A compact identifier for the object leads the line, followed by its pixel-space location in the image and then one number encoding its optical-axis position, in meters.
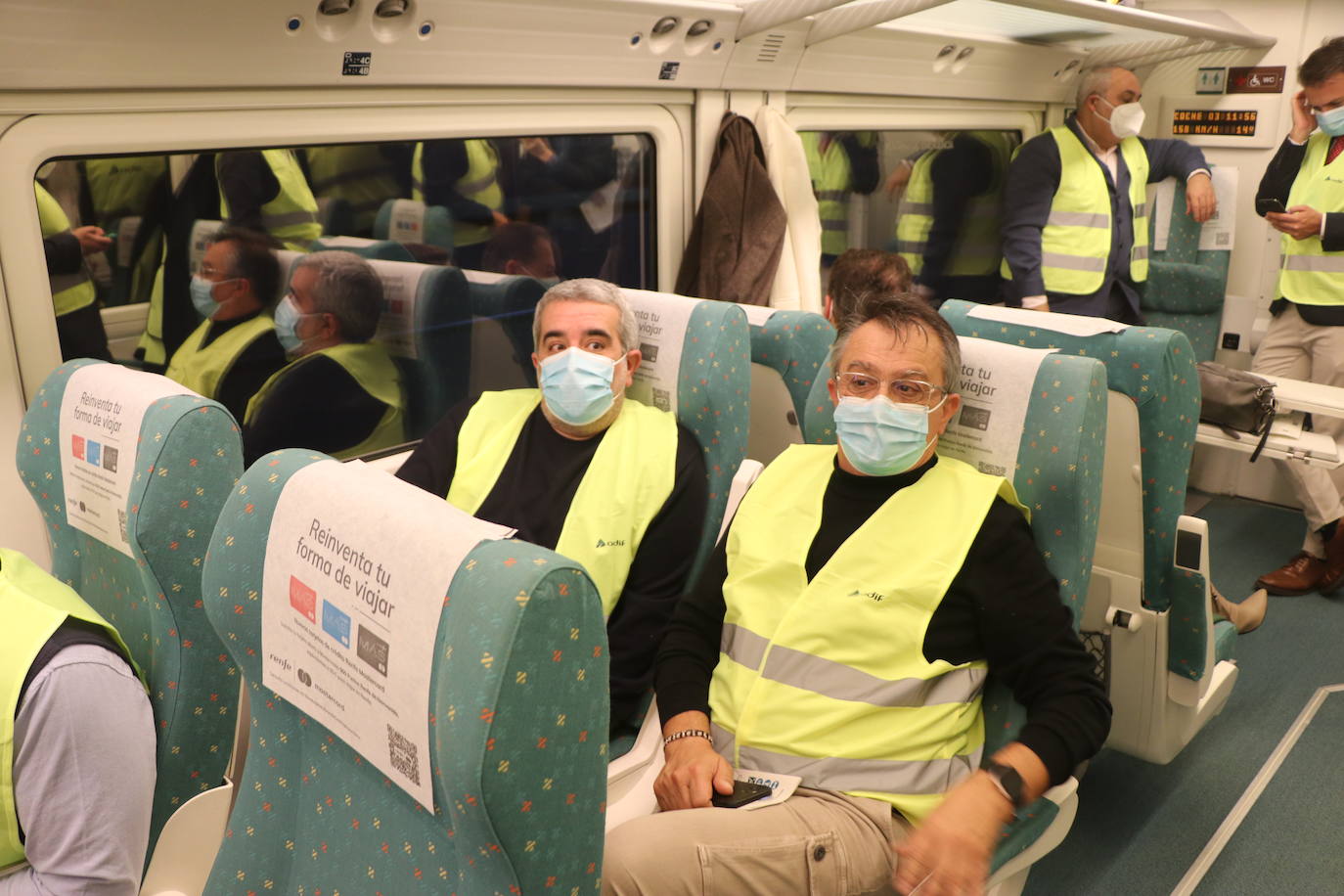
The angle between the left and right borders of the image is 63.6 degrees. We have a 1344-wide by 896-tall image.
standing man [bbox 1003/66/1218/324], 4.66
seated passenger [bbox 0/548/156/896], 1.45
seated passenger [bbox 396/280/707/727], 2.36
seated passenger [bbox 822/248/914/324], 3.07
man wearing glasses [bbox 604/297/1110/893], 1.71
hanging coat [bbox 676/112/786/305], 3.66
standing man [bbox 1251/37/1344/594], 4.16
